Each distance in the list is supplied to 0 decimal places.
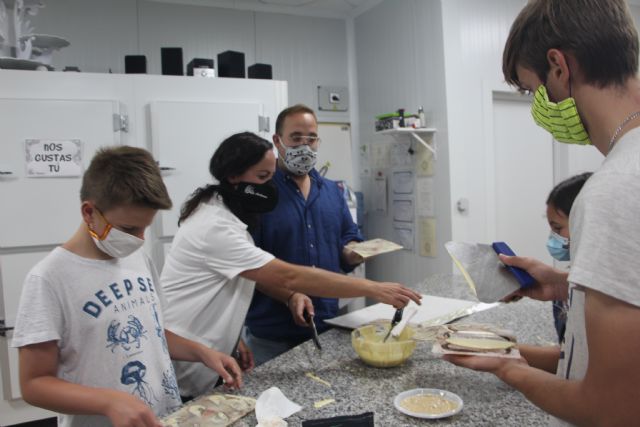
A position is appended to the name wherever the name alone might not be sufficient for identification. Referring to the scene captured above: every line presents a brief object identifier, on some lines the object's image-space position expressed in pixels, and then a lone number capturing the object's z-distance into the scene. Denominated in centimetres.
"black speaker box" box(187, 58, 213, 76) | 298
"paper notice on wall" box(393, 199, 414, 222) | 370
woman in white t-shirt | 145
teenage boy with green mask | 58
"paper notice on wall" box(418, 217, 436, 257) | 348
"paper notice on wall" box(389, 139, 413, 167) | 365
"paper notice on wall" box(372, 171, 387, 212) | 401
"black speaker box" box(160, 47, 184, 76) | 299
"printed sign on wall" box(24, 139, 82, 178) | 253
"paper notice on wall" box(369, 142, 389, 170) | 394
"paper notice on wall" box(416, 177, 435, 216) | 348
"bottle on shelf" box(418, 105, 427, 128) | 341
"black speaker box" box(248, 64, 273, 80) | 316
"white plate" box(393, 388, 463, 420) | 106
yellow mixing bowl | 136
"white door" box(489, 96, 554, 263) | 361
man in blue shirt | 184
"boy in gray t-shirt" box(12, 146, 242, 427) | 102
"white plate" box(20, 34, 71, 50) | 266
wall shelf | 332
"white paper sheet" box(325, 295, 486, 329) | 177
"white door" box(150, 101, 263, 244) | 279
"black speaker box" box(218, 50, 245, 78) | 308
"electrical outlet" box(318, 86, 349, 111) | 411
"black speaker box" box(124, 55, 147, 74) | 290
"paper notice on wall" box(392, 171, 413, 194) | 368
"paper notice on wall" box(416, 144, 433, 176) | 346
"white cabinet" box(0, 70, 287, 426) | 252
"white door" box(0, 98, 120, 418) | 251
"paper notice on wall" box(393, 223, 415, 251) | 371
